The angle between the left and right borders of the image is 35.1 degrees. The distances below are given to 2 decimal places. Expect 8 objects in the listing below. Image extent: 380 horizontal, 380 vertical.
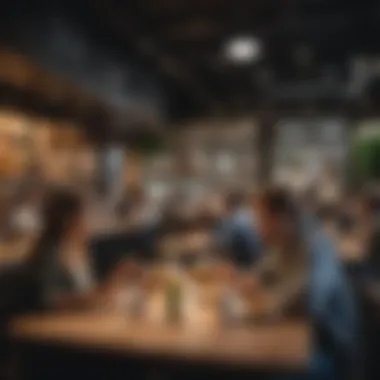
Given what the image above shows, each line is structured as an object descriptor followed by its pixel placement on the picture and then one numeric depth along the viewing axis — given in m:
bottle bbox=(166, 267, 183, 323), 2.49
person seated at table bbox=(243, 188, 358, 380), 2.32
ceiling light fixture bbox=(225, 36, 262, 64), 6.74
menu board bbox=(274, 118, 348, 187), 11.53
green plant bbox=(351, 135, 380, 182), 10.41
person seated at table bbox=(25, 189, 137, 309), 2.80
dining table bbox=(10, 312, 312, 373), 2.03
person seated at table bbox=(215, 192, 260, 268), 5.35
